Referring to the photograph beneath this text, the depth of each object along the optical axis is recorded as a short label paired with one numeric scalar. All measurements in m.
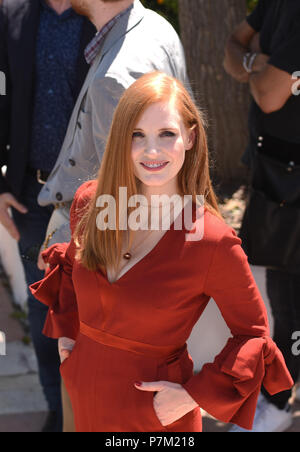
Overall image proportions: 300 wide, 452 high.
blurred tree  6.49
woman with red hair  3.31
